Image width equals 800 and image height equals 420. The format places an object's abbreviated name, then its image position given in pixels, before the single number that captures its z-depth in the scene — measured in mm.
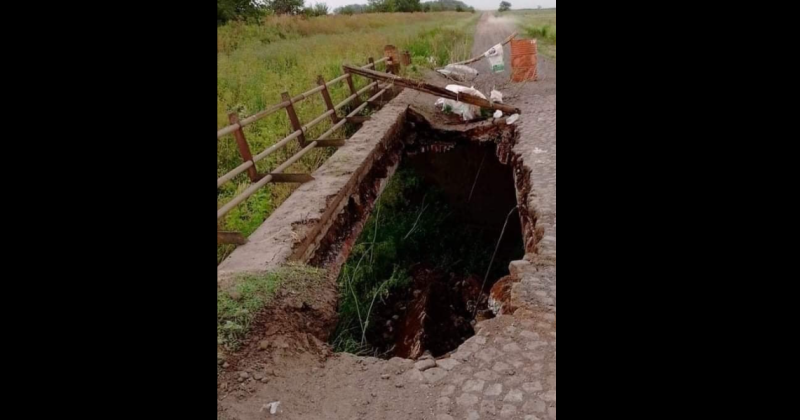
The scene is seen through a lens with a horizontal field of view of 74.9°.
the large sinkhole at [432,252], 5758
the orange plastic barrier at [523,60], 11578
